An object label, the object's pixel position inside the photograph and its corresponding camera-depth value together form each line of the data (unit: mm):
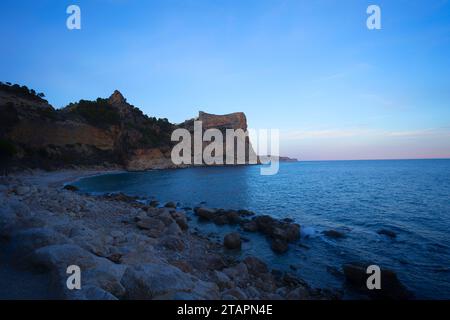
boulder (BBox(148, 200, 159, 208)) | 24825
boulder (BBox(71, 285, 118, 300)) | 4418
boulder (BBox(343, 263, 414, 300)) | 8875
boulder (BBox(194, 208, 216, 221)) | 19578
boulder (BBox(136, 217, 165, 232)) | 13728
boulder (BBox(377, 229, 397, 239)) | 15112
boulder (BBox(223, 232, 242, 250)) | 13198
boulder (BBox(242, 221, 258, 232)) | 16388
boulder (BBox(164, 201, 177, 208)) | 24044
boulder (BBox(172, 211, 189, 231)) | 15943
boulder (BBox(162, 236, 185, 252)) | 11188
